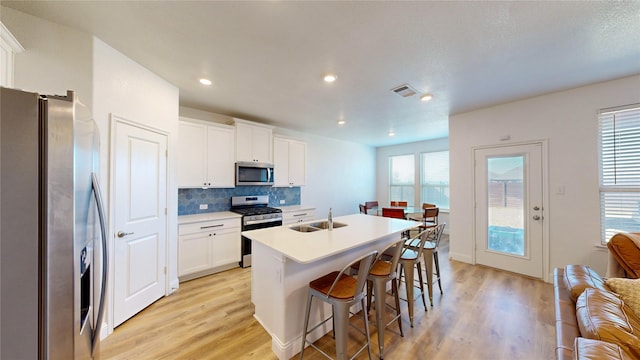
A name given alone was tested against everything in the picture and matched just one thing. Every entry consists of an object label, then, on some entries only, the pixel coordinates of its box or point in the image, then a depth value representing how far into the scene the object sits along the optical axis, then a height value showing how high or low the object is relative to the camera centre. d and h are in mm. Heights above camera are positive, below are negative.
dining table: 4999 -731
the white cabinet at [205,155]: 3293 +417
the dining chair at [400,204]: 6004 -642
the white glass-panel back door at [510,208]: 3293 -450
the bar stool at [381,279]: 1807 -850
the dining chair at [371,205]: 6454 -717
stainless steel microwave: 3904 +138
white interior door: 2205 -399
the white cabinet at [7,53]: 1532 +917
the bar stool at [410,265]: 2256 -865
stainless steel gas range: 3650 -574
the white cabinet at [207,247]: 3107 -985
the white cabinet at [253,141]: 3907 +723
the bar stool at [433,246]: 2611 -785
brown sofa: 949 -725
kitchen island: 1806 -801
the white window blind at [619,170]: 2635 +117
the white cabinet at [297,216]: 4340 -729
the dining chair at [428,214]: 4622 -702
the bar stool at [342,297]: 1570 -857
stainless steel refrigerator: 715 -153
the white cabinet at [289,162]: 4541 +407
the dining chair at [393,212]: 4566 -671
